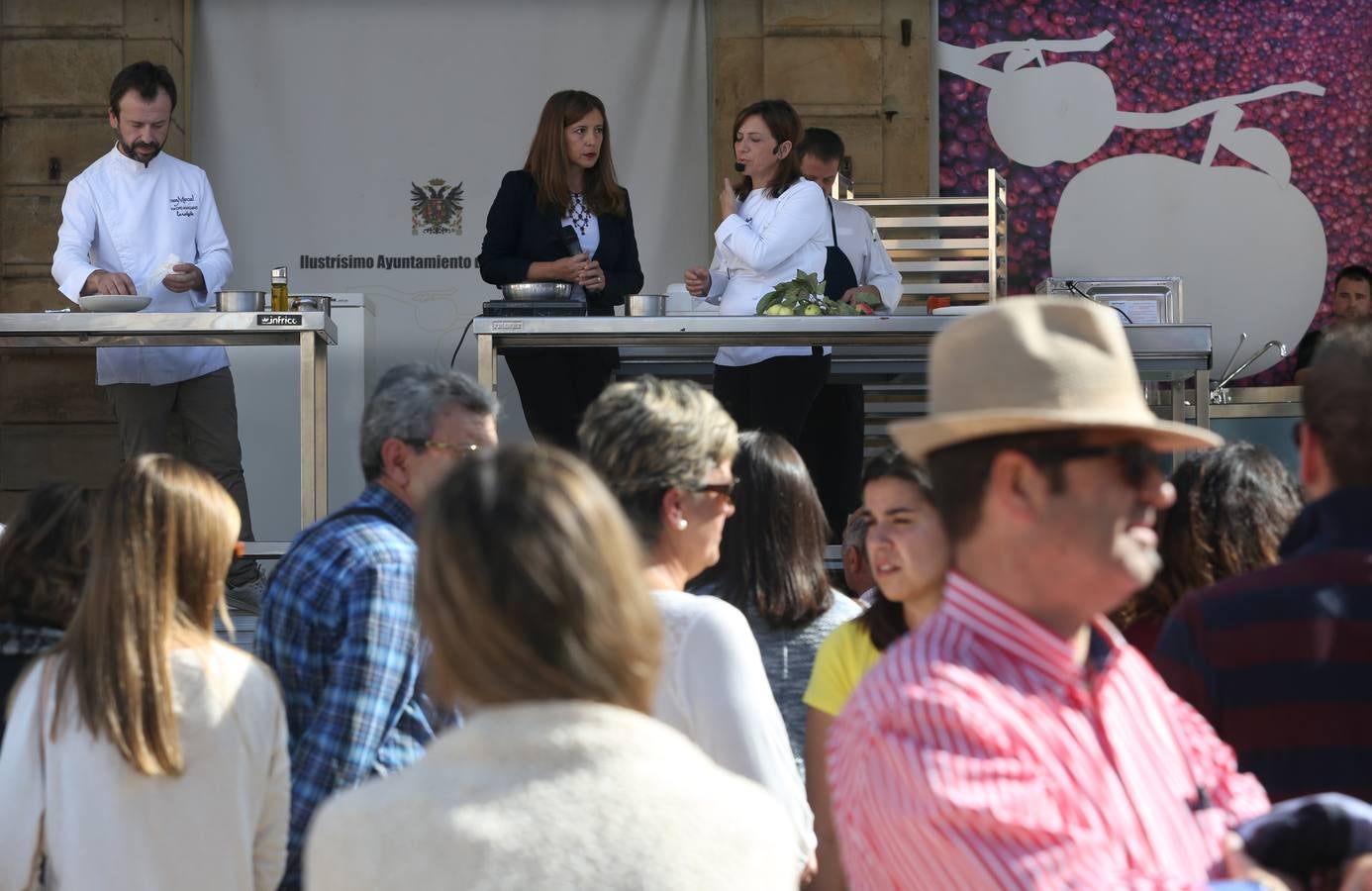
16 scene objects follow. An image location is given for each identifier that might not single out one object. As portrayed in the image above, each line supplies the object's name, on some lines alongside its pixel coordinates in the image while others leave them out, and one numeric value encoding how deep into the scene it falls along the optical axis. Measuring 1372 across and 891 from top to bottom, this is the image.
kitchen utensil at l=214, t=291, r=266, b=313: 11.11
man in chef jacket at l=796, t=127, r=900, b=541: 12.05
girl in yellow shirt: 5.70
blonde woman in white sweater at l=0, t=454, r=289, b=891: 4.87
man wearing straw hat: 2.91
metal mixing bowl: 11.09
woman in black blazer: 11.58
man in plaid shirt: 5.37
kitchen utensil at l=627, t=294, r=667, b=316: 11.15
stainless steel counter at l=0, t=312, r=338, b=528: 10.80
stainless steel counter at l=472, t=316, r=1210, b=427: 10.73
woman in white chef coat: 11.32
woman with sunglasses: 4.81
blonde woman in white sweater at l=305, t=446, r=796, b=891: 2.82
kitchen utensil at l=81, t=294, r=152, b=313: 11.23
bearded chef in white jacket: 12.23
